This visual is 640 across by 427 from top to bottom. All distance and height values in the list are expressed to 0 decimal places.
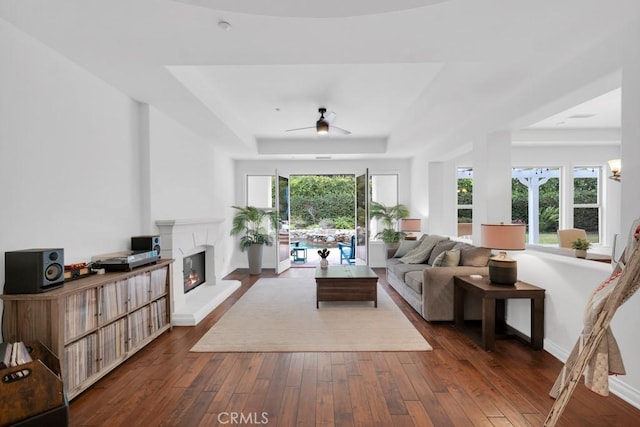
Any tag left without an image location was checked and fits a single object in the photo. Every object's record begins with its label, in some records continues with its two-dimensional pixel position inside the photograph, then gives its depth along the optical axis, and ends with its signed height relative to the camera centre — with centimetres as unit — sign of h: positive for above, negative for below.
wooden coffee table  427 -107
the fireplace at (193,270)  383 -89
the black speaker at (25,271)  212 -40
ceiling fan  434 +115
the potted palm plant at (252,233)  679 -54
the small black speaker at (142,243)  341 -36
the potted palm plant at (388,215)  709 -16
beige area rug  315 -135
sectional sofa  375 -91
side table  302 -94
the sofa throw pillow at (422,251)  515 -73
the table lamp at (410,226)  642 -37
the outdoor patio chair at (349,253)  792 -116
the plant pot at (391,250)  599 -79
